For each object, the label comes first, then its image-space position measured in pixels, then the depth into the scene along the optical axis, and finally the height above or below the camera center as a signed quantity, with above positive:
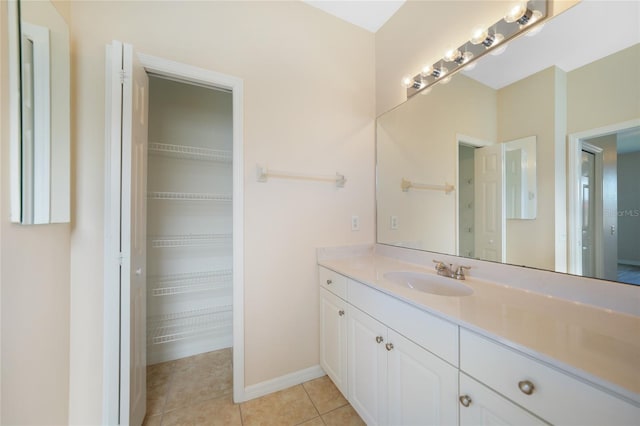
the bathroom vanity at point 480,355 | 0.53 -0.42
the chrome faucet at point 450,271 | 1.25 -0.32
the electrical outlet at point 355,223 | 1.86 -0.08
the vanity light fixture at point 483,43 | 1.05 +0.89
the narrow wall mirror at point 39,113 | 0.86 +0.41
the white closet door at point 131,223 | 1.09 -0.05
